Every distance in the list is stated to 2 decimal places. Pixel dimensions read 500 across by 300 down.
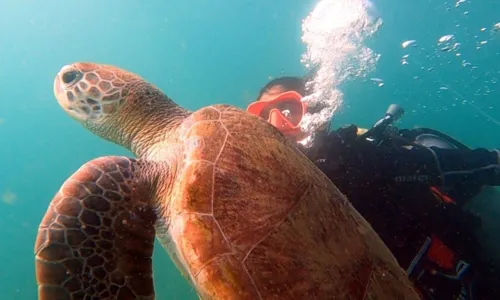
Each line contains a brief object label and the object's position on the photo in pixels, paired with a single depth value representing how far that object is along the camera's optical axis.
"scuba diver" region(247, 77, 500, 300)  0.94
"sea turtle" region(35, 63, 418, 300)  0.54
